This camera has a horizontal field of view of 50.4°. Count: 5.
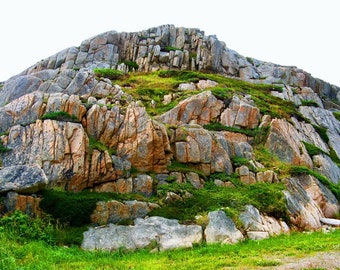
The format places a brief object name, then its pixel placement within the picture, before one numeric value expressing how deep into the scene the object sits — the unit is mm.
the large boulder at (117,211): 18828
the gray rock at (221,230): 18297
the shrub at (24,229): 15928
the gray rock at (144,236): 17125
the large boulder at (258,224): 19459
